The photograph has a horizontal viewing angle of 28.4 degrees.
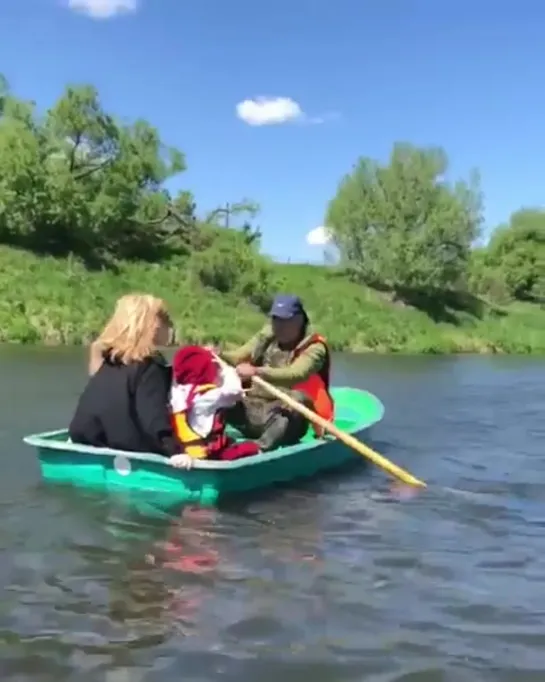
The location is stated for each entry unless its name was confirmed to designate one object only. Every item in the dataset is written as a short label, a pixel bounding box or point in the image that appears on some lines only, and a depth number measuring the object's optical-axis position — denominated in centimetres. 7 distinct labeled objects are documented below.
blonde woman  664
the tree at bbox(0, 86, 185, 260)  3597
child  705
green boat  681
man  809
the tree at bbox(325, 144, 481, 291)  4319
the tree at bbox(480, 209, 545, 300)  5709
